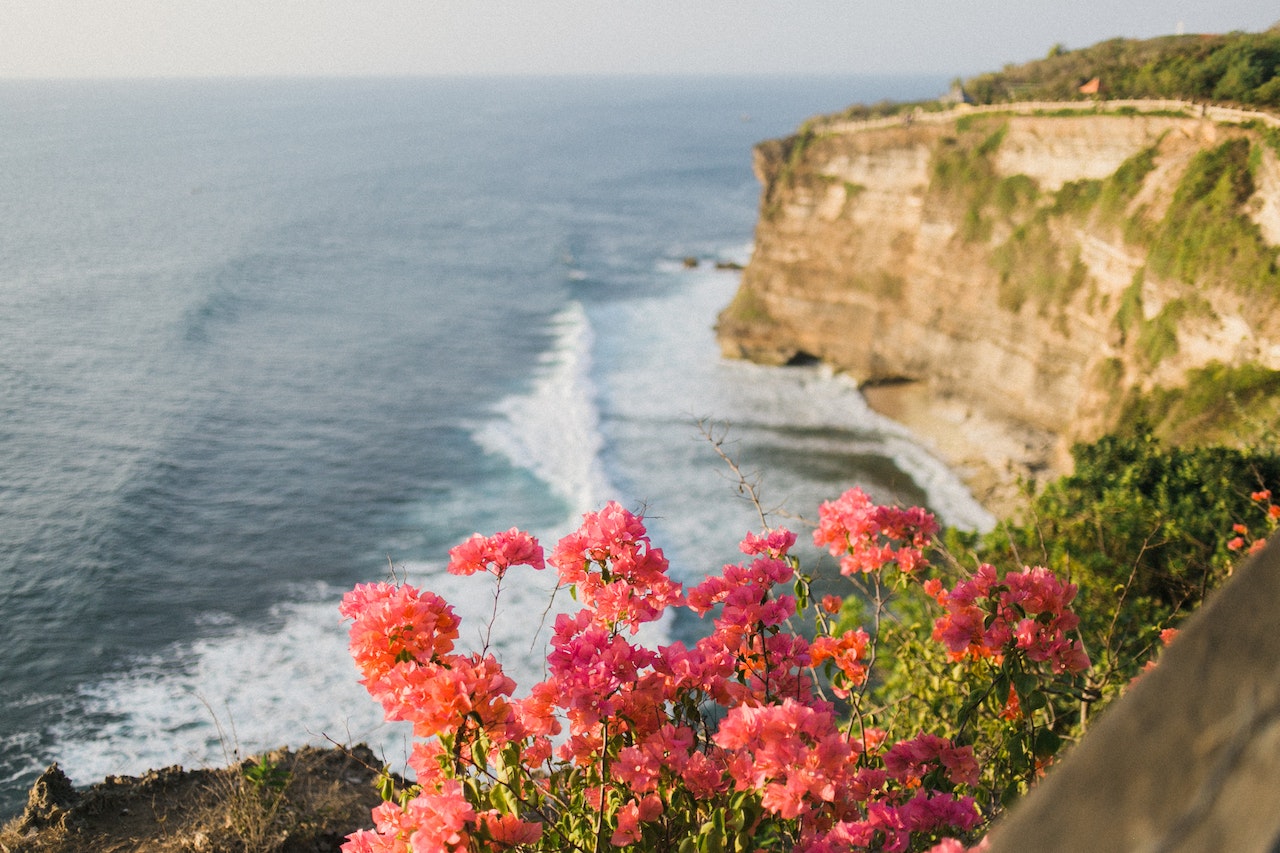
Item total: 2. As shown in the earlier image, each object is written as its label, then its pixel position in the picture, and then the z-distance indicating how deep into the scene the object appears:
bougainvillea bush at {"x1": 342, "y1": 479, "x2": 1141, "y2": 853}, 3.02
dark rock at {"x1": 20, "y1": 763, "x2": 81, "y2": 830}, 8.90
